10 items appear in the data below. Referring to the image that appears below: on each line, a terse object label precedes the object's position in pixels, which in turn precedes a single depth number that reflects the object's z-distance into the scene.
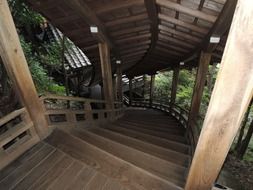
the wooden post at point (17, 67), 2.24
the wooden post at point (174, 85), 8.61
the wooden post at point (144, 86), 14.39
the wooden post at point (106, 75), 4.71
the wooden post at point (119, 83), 8.51
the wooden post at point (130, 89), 12.98
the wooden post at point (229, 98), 0.95
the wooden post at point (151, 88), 11.62
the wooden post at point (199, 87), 4.34
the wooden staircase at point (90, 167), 2.08
